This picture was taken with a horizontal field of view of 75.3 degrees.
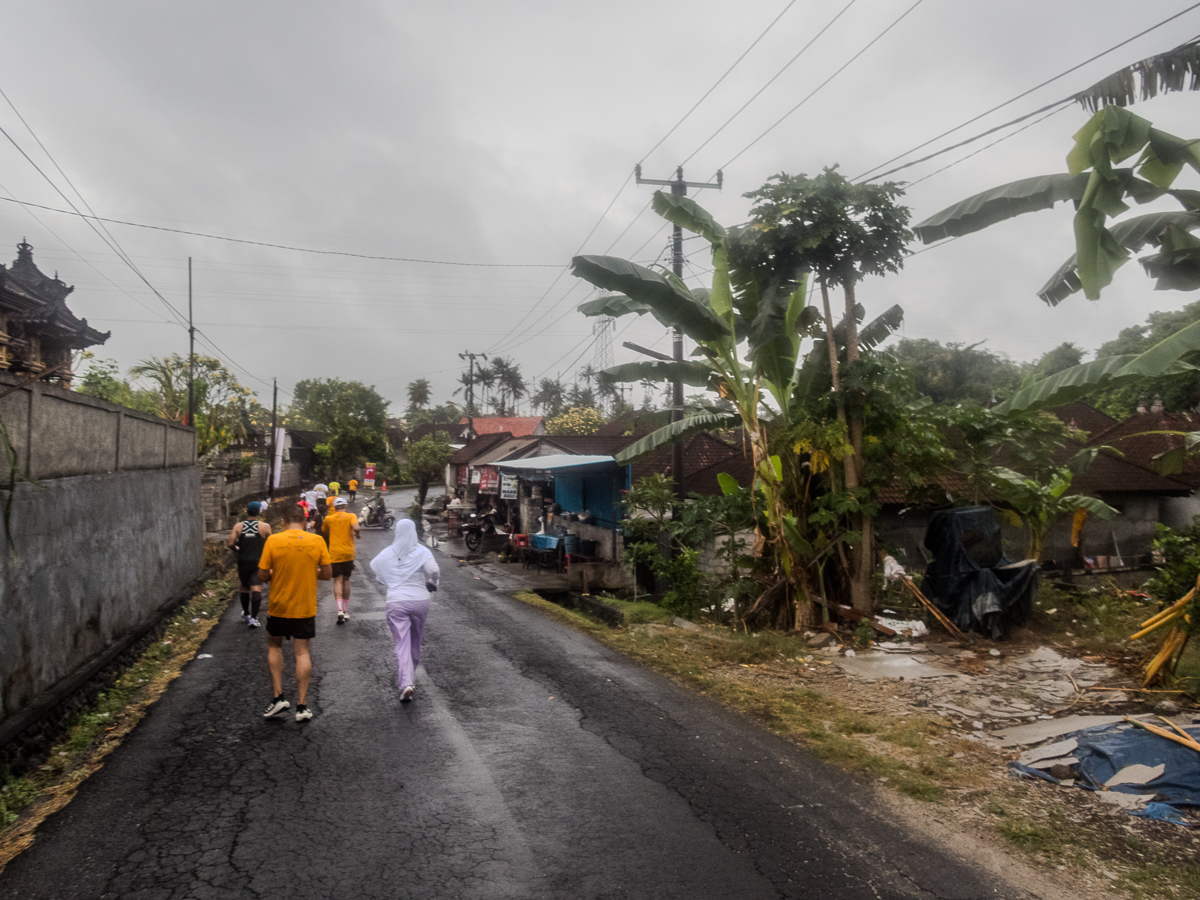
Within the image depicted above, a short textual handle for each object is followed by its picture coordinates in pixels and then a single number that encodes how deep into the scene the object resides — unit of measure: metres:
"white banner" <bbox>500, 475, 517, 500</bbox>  23.64
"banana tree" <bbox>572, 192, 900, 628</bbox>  10.05
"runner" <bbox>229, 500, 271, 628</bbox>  10.91
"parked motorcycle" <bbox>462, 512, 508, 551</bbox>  25.42
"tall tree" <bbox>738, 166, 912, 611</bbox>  10.09
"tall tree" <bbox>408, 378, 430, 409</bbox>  107.19
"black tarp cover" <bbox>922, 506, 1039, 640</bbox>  10.32
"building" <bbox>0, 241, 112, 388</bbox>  16.38
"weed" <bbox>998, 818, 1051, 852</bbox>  4.54
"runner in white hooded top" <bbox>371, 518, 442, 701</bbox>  7.42
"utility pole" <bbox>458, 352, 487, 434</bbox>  57.97
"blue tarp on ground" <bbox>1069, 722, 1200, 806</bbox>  5.16
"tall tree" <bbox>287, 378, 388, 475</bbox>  58.81
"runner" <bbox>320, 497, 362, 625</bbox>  11.49
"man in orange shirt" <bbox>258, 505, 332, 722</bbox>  6.72
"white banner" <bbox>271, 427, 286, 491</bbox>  32.91
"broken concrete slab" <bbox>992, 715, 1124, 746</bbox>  6.45
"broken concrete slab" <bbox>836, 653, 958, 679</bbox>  8.90
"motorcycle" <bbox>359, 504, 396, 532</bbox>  34.59
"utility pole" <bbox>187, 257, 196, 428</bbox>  27.49
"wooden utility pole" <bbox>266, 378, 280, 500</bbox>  31.18
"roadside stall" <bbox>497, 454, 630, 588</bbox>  18.09
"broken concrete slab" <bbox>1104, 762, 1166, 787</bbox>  5.32
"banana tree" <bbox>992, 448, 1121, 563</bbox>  11.68
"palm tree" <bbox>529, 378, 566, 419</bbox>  97.25
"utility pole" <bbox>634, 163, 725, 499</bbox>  14.56
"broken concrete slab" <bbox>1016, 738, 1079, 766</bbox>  5.95
